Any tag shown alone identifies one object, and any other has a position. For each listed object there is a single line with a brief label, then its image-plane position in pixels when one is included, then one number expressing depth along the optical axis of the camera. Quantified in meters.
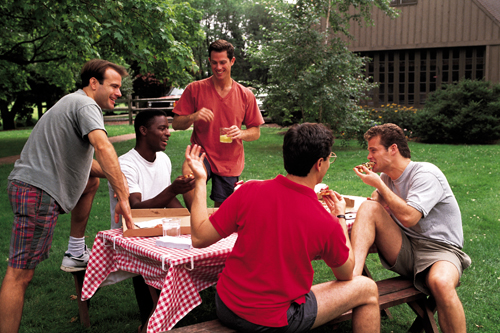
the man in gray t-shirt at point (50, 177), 2.84
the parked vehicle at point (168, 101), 21.86
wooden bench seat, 2.76
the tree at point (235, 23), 30.30
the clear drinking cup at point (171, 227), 2.70
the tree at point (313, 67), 12.10
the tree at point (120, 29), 7.82
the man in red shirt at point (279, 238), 2.04
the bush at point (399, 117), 15.29
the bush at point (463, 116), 13.34
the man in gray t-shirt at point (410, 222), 2.86
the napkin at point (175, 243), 2.54
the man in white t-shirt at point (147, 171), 3.29
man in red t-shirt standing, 4.11
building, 17.42
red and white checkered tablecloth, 2.33
